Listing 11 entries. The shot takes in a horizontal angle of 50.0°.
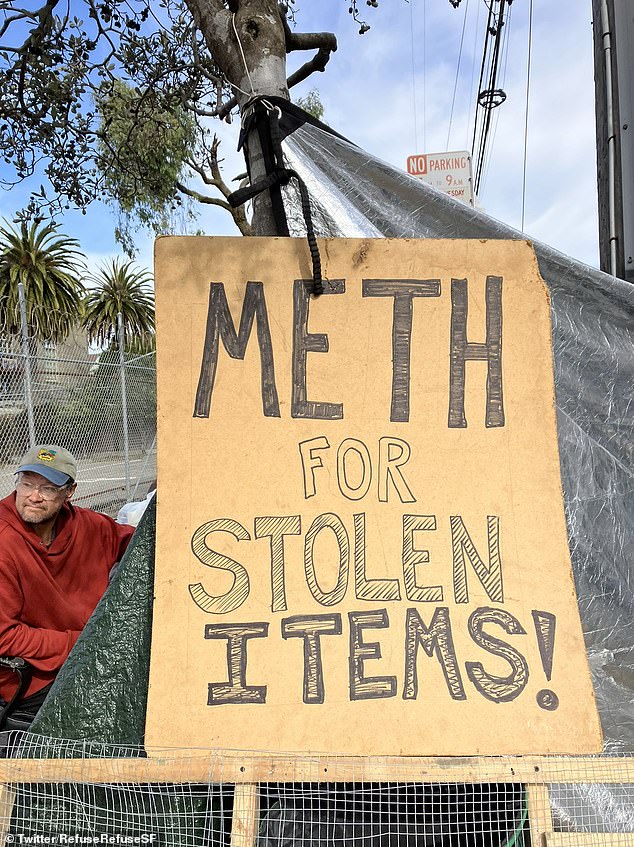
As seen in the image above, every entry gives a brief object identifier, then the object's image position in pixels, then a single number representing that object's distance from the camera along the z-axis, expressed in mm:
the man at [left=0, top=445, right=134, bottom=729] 2104
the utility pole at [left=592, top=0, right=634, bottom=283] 2412
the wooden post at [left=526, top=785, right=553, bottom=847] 1349
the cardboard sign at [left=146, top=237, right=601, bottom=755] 1427
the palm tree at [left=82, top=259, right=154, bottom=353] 28094
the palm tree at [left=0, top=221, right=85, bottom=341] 23603
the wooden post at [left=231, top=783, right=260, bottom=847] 1338
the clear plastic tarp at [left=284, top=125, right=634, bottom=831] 2047
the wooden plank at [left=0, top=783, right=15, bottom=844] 1399
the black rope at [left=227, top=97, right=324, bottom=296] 1922
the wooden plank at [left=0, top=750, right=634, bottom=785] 1351
